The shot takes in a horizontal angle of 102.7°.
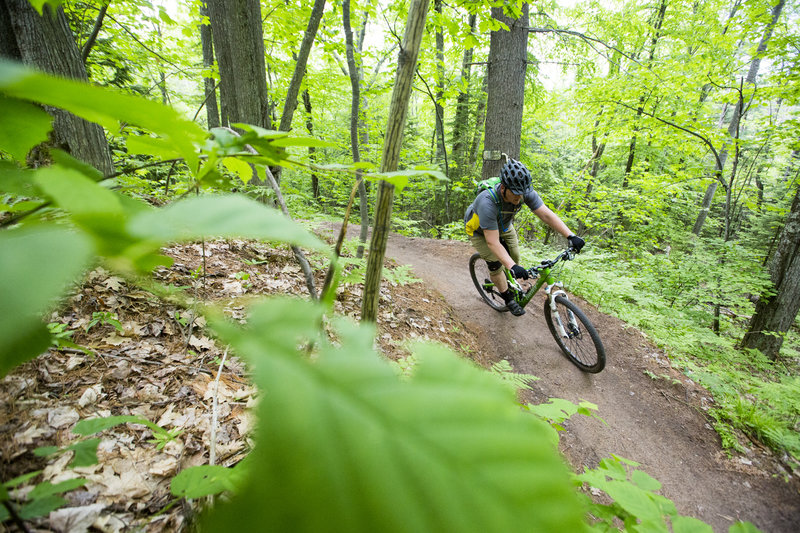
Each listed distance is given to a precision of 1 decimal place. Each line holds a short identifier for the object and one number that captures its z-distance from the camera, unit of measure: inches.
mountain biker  174.7
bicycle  184.4
